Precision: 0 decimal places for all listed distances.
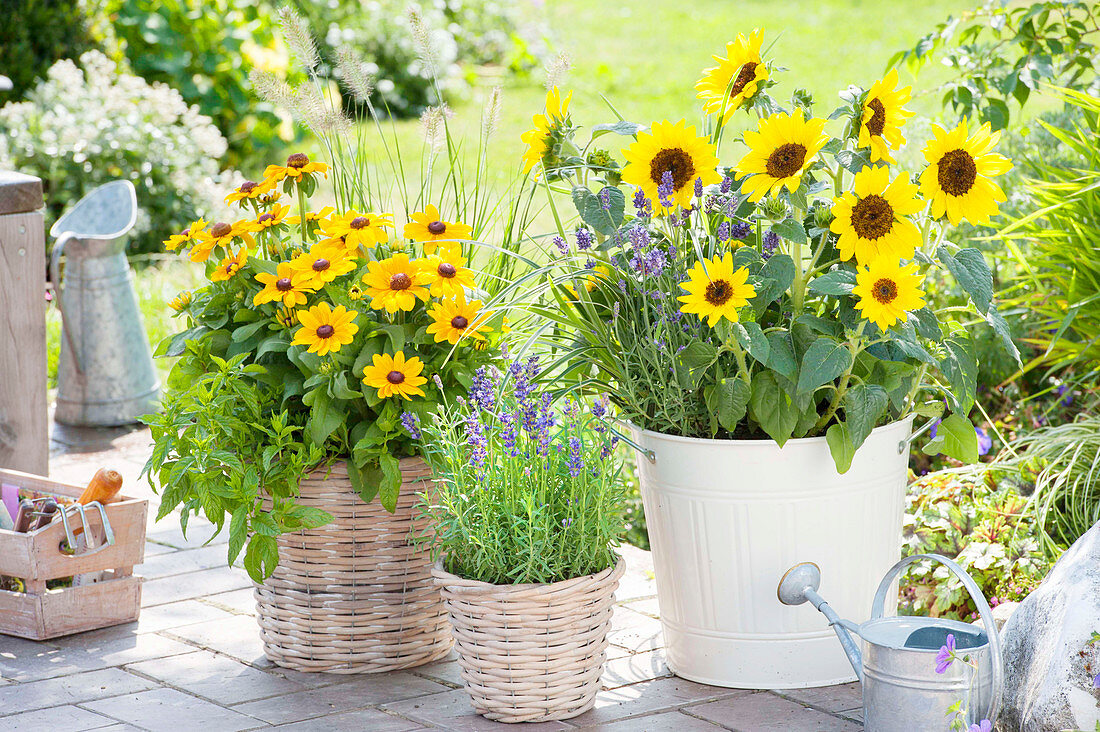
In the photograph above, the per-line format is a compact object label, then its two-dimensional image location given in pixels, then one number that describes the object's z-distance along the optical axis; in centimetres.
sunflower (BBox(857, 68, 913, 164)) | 424
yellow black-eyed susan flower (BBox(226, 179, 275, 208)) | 497
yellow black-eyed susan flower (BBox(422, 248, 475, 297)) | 457
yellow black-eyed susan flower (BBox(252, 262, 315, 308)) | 457
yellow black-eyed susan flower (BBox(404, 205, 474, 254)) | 466
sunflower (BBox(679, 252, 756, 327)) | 415
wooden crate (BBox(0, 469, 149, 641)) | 515
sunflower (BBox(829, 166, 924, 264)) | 415
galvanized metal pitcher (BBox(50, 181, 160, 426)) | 814
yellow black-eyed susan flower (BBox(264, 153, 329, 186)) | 490
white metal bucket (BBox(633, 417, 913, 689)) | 453
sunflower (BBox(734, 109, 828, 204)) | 416
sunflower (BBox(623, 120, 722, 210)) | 429
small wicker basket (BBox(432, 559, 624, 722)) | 428
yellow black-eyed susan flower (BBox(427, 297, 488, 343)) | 454
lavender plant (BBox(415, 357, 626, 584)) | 428
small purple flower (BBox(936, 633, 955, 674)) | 389
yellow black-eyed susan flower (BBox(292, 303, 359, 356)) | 446
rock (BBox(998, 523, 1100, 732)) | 394
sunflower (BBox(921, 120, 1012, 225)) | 422
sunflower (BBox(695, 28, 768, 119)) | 441
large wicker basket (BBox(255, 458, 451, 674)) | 475
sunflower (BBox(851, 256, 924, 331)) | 408
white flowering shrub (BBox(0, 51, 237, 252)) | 1136
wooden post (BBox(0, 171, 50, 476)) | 656
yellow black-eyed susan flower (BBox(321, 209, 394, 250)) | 468
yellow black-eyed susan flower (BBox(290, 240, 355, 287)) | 458
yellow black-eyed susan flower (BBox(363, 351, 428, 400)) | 446
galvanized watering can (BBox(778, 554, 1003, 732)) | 399
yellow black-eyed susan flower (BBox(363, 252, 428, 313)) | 450
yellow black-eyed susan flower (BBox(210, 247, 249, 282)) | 479
